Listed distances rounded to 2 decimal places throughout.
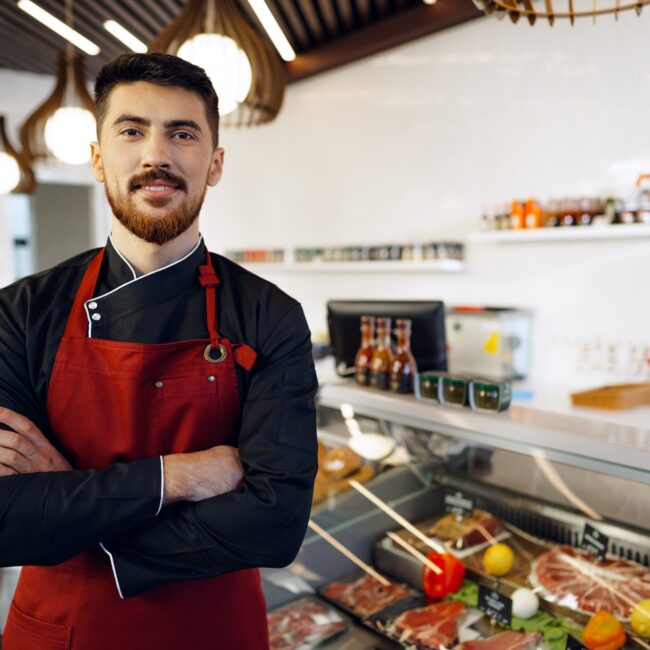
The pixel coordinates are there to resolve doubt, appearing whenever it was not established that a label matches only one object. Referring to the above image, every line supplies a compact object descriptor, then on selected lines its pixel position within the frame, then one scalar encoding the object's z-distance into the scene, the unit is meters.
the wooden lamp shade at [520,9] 1.41
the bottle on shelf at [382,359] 2.35
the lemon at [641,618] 1.62
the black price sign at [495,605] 1.78
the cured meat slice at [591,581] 1.73
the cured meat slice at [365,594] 2.01
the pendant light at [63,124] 3.38
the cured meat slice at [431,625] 1.79
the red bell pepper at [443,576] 1.97
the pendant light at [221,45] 2.49
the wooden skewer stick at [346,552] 2.16
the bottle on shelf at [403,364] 2.29
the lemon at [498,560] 1.96
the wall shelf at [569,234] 3.40
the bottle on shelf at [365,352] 2.43
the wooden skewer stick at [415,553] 2.00
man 1.25
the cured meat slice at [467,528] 2.08
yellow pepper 1.60
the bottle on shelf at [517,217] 3.92
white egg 1.80
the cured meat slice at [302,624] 1.94
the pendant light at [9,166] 4.58
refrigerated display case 1.72
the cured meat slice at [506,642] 1.70
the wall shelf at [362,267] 4.40
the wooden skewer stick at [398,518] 2.10
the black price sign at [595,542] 1.82
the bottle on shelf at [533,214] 3.84
